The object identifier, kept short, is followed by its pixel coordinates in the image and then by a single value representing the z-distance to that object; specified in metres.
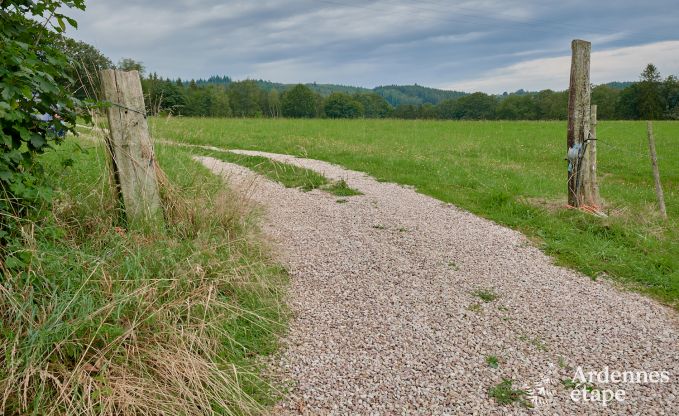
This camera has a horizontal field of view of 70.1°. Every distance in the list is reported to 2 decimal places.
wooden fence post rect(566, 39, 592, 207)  8.01
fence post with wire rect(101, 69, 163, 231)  5.02
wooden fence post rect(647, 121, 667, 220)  8.67
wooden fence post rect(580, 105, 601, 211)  8.15
